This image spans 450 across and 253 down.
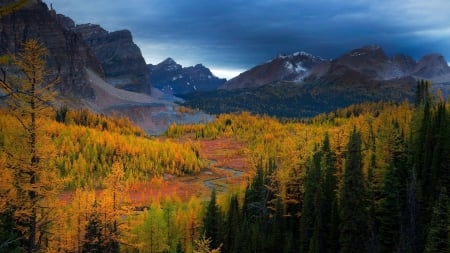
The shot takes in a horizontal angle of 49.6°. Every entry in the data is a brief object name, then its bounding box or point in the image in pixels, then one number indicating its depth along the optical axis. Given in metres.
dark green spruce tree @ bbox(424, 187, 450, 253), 44.16
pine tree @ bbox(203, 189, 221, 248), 72.11
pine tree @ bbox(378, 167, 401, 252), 59.52
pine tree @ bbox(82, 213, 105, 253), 47.92
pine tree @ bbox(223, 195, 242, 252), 69.25
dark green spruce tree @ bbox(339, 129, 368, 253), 55.12
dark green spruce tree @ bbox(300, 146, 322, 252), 63.44
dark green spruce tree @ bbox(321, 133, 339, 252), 62.25
